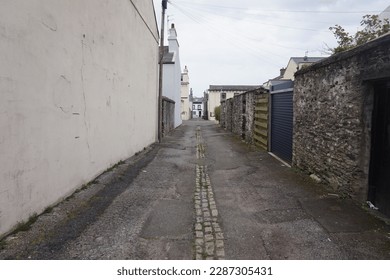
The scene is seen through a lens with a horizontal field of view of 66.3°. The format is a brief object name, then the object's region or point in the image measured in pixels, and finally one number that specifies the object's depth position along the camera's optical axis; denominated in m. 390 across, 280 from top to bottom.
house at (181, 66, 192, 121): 55.34
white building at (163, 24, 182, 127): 29.64
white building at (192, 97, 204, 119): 93.38
